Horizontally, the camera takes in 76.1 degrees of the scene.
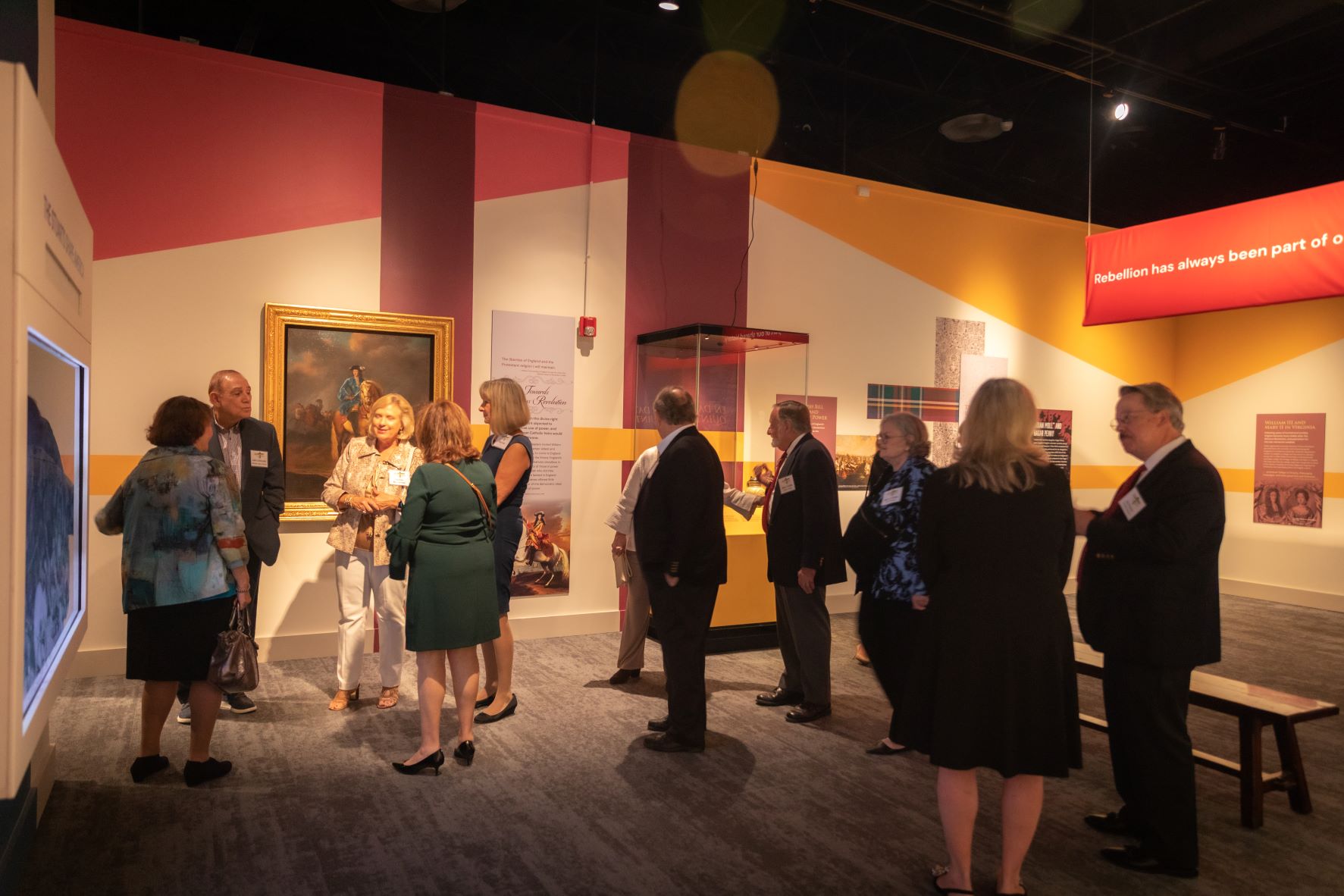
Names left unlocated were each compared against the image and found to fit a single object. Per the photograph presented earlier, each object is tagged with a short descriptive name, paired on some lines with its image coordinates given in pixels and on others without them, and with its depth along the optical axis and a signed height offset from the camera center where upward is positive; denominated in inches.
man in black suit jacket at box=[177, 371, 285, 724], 161.2 -7.7
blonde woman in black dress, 90.7 -19.0
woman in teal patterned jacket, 119.0 -18.6
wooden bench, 121.1 -40.2
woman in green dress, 127.4 -19.6
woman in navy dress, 156.6 -10.0
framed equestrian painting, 201.6 +11.3
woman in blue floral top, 126.9 -21.7
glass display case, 229.8 +9.9
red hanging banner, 206.7 +50.2
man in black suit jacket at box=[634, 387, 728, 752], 142.2 -21.3
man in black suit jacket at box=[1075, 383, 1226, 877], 103.6 -20.4
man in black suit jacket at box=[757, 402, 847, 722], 159.6 -20.2
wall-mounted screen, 64.4 -7.9
